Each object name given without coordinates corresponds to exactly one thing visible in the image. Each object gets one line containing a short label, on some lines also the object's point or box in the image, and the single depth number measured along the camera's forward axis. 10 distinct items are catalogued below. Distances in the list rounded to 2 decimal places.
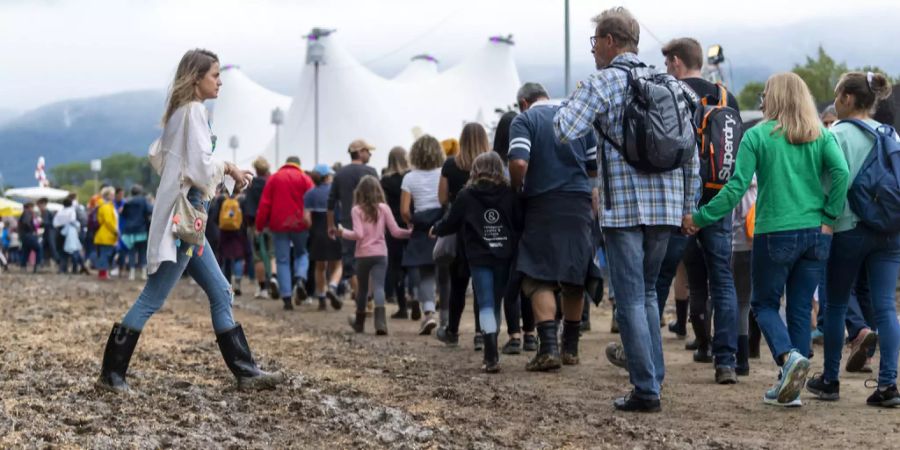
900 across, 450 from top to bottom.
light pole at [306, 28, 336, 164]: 49.59
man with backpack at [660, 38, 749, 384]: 7.54
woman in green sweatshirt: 6.57
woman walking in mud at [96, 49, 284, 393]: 6.24
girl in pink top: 11.65
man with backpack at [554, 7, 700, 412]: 6.27
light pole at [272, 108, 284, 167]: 49.51
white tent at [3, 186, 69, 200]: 47.85
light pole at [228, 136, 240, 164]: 62.85
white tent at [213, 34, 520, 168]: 52.00
